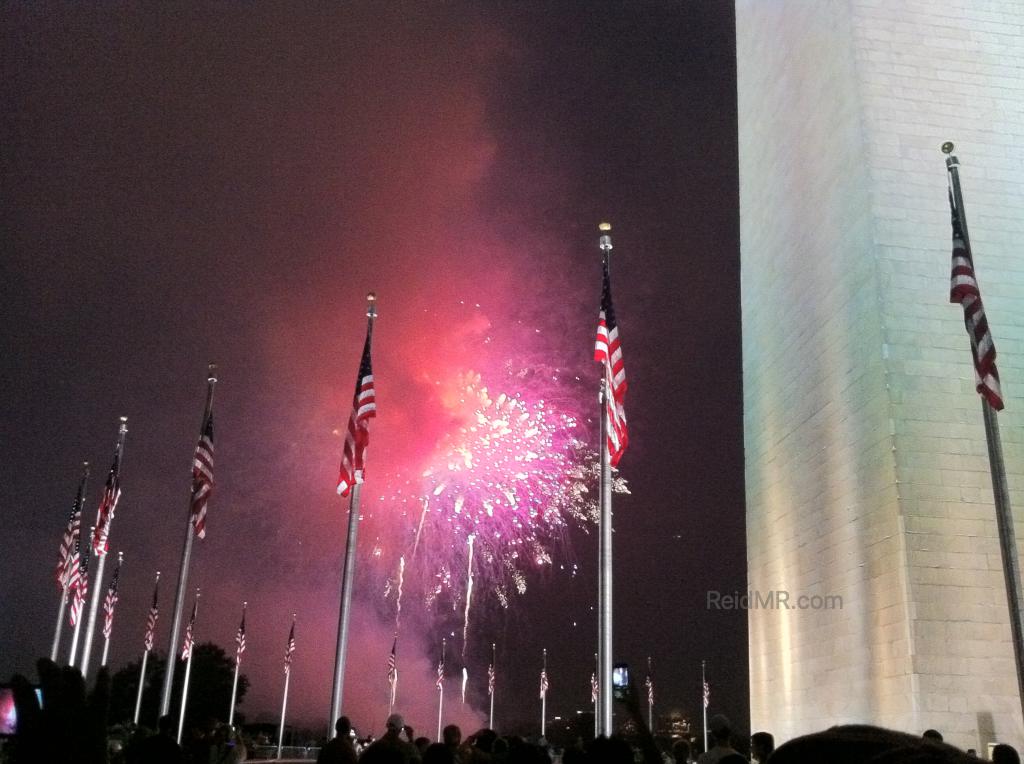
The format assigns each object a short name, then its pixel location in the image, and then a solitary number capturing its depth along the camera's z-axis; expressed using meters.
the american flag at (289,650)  51.09
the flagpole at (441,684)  59.53
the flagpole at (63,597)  30.48
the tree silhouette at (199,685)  77.12
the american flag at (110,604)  37.19
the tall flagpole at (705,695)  56.80
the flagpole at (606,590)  17.55
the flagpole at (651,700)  63.46
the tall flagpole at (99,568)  28.14
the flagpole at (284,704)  50.77
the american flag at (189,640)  46.34
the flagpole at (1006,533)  14.93
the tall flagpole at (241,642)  47.69
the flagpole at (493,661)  63.48
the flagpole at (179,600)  24.80
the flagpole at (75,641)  29.05
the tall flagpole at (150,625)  43.59
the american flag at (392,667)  53.56
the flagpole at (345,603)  21.69
